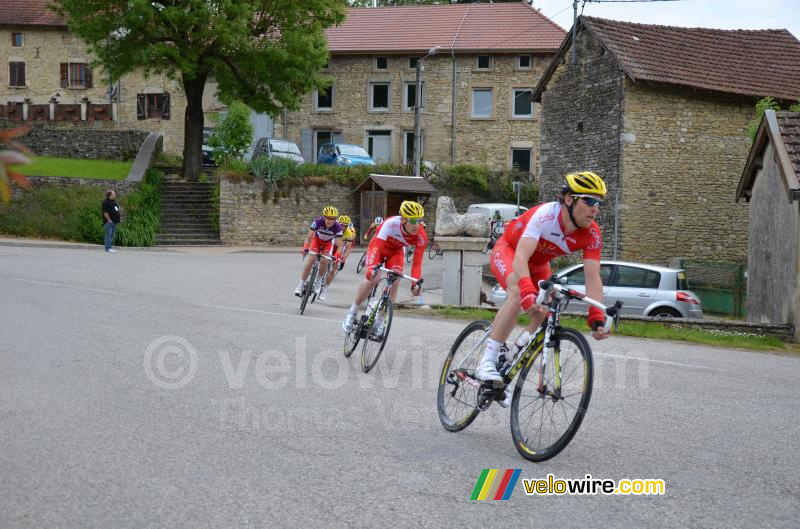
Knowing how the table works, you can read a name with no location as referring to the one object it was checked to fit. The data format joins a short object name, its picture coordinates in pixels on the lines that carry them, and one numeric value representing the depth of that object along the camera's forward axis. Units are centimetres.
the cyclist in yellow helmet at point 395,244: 978
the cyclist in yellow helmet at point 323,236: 1562
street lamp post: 4075
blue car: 4366
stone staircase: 3603
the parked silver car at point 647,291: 2041
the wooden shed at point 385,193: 3897
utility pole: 3208
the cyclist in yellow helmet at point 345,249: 1683
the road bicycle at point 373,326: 962
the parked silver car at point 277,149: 4238
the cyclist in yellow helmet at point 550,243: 617
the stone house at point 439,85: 5069
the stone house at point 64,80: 5481
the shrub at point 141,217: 3394
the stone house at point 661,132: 3145
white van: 3919
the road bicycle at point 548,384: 565
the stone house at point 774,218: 1803
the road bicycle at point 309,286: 1502
